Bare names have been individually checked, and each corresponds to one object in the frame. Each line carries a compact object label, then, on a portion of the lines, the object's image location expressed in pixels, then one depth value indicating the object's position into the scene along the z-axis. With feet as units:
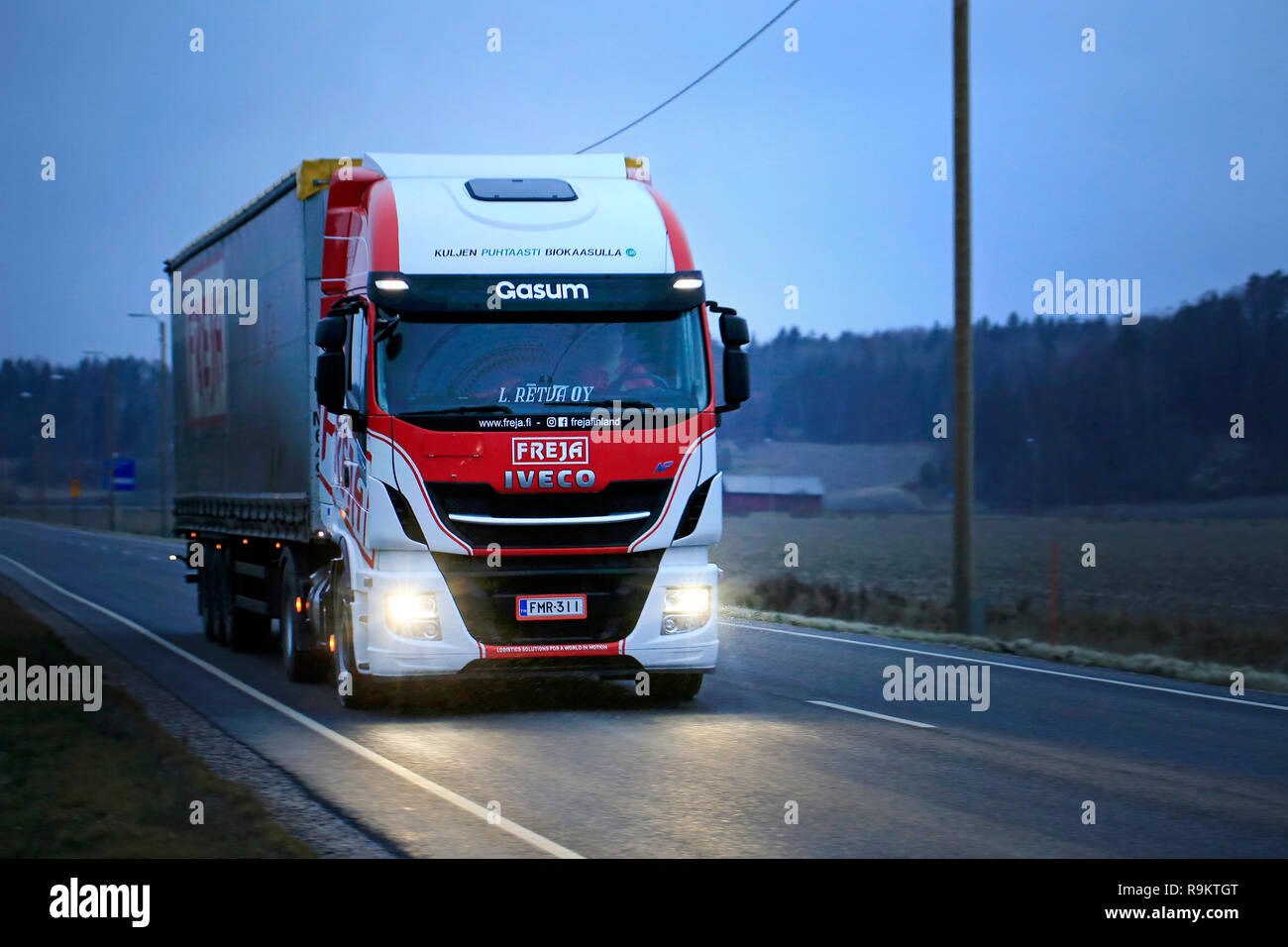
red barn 422.82
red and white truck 35.12
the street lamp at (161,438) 197.34
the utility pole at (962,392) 60.75
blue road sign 282.15
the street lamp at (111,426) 242.62
